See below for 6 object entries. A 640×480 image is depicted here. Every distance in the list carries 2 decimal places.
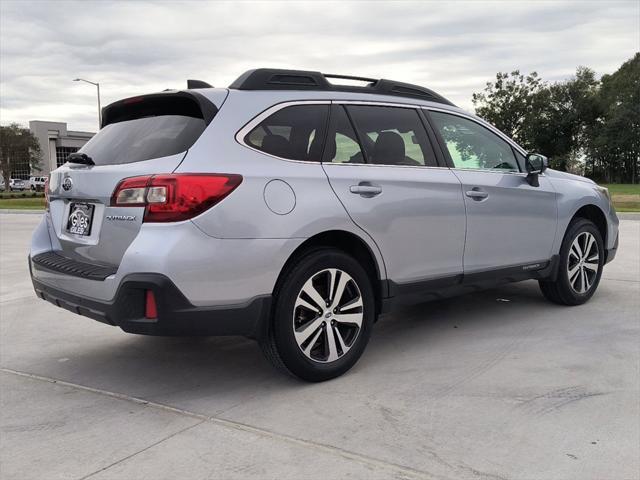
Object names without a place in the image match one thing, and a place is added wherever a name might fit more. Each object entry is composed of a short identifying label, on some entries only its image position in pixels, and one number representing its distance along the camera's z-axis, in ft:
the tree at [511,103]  216.13
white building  319.06
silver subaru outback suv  10.77
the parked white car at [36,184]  220.76
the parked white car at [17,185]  251.60
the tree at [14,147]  230.89
